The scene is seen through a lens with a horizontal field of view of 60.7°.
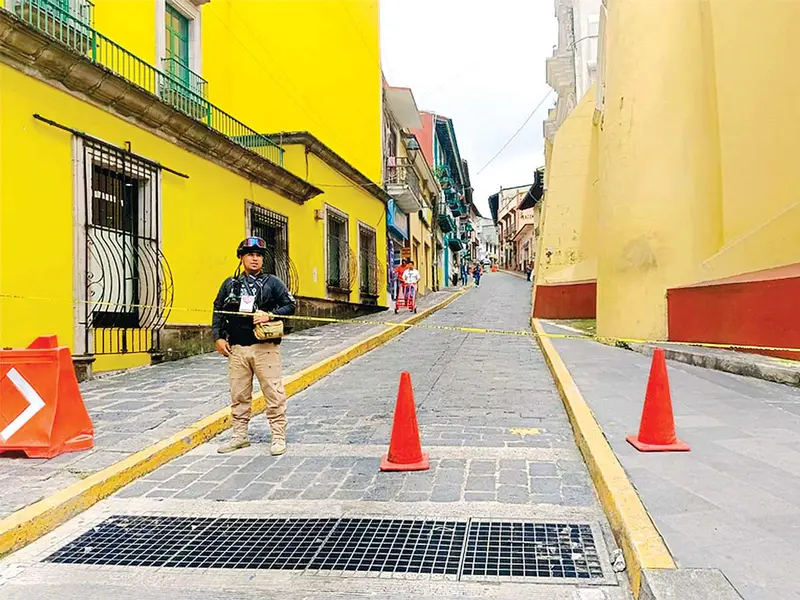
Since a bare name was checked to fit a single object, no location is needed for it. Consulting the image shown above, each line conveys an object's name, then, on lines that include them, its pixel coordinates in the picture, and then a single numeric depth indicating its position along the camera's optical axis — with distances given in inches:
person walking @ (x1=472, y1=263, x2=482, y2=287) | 1895.3
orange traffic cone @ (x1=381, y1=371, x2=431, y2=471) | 199.2
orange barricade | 201.2
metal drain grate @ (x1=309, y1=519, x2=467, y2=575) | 137.0
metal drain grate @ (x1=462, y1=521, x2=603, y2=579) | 132.0
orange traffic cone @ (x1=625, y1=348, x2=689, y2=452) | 195.5
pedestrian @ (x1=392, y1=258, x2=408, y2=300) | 788.6
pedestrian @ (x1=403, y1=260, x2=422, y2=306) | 766.3
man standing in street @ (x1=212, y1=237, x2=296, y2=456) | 219.8
